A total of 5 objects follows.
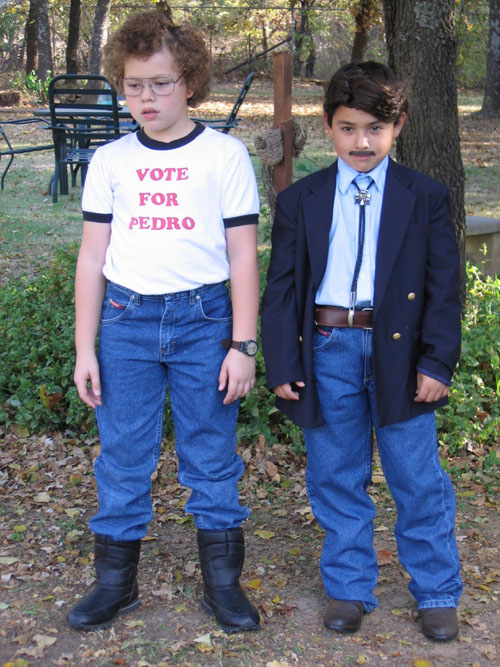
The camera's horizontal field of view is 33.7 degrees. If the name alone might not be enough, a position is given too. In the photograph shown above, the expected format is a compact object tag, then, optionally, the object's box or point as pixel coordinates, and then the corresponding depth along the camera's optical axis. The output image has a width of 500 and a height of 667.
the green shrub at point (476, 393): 3.91
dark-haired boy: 2.38
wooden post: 3.22
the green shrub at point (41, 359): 4.20
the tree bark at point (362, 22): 17.11
